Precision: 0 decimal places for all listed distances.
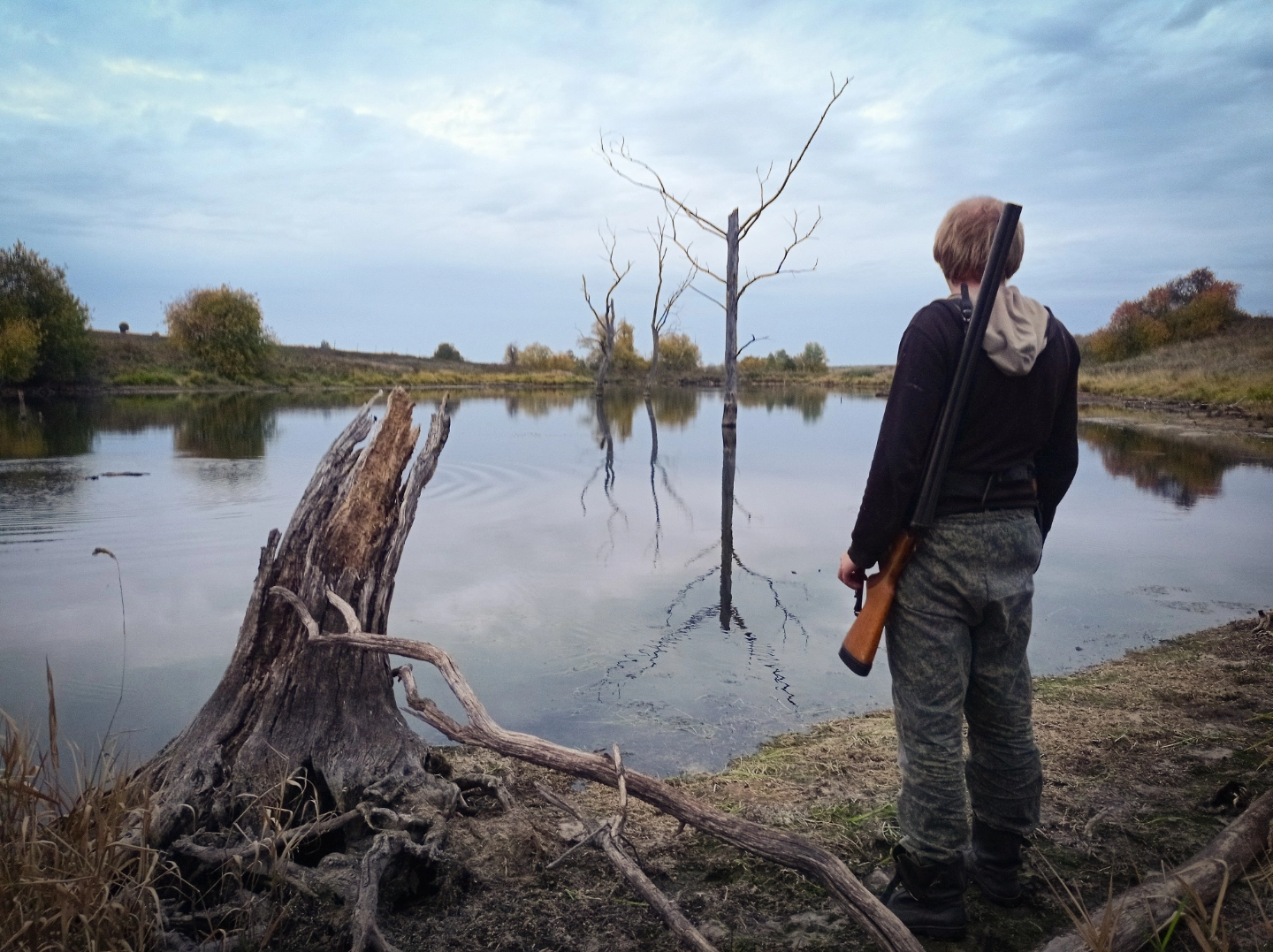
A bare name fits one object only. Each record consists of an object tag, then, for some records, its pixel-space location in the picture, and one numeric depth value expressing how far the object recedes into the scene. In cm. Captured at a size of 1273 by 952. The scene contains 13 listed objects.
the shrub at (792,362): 7450
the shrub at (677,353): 6141
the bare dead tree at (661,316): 3392
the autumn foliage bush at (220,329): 5266
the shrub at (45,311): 3838
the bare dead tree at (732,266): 1593
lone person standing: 233
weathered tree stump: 301
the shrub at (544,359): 7250
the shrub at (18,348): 3566
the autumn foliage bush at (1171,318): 5634
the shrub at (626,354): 5709
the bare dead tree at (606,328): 3613
